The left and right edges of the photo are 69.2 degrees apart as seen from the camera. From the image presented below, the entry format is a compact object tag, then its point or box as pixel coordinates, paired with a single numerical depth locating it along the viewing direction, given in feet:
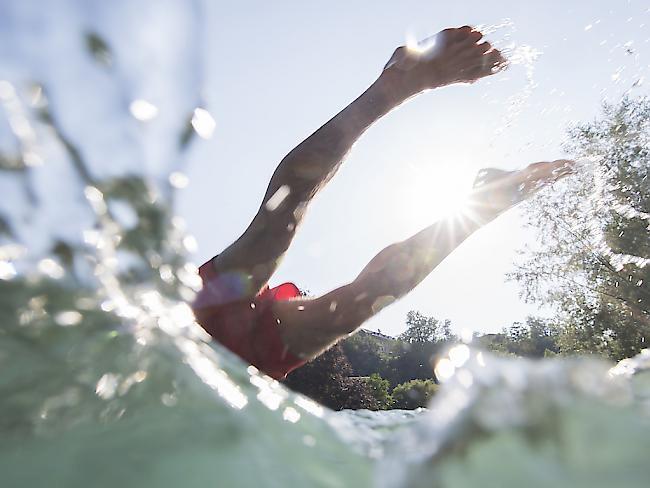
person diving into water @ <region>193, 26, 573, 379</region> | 3.17
